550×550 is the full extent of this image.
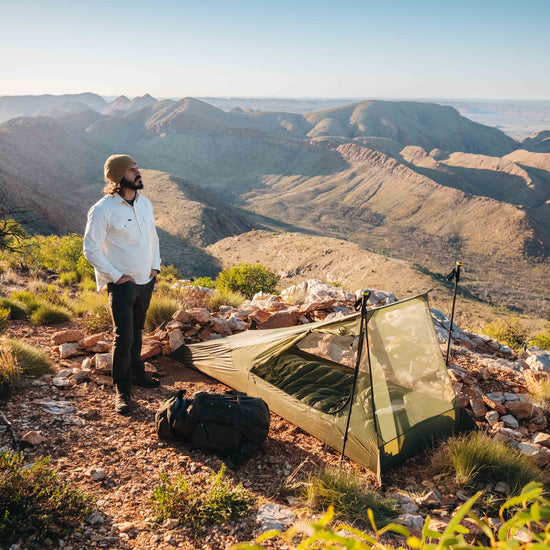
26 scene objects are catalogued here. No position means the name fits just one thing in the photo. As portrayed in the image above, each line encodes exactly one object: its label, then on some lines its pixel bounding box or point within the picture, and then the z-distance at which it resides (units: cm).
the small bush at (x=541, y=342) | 1118
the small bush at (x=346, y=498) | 309
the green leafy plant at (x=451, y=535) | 60
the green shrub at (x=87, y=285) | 905
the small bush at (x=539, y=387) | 506
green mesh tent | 397
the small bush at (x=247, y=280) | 1240
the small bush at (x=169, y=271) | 2066
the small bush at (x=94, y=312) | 655
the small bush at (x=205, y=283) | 1137
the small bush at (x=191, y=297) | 789
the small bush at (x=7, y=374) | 429
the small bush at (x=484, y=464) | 366
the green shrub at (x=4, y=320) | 600
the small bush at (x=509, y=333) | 1098
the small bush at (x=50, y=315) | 655
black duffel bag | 380
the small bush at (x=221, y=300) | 799
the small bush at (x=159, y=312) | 679
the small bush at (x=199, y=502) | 291
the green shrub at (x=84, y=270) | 1025
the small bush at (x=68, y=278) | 964
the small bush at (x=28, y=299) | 688
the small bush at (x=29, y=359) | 475
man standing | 407
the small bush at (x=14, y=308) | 655
